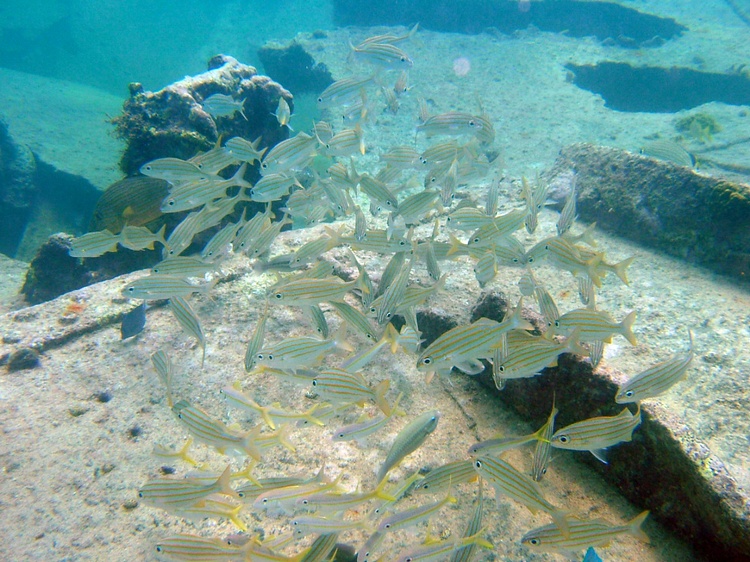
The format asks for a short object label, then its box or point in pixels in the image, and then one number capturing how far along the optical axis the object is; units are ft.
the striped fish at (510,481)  7.07
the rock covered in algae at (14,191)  33.27
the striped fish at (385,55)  17.44
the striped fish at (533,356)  7.96
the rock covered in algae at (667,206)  15.61
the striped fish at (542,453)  7.72
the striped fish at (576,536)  6.70
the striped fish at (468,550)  6.68
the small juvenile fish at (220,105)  18.39
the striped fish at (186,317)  10.70
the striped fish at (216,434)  7.87
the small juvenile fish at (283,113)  18.69
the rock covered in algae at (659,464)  7.61
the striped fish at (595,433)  7.51
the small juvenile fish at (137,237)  13.38
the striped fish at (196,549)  6.51
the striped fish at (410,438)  7.52
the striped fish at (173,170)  13.47
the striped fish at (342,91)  16.98
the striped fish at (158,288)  10.84
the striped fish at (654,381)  8.04
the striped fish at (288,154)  13.94
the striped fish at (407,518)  6.78
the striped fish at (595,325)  8.71
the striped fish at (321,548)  6.74
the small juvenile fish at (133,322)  13.29
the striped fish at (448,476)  7.66
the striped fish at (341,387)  8.20
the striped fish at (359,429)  8.00
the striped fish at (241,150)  15.49
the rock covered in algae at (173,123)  19.30
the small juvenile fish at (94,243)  12.85
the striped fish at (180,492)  7.23
